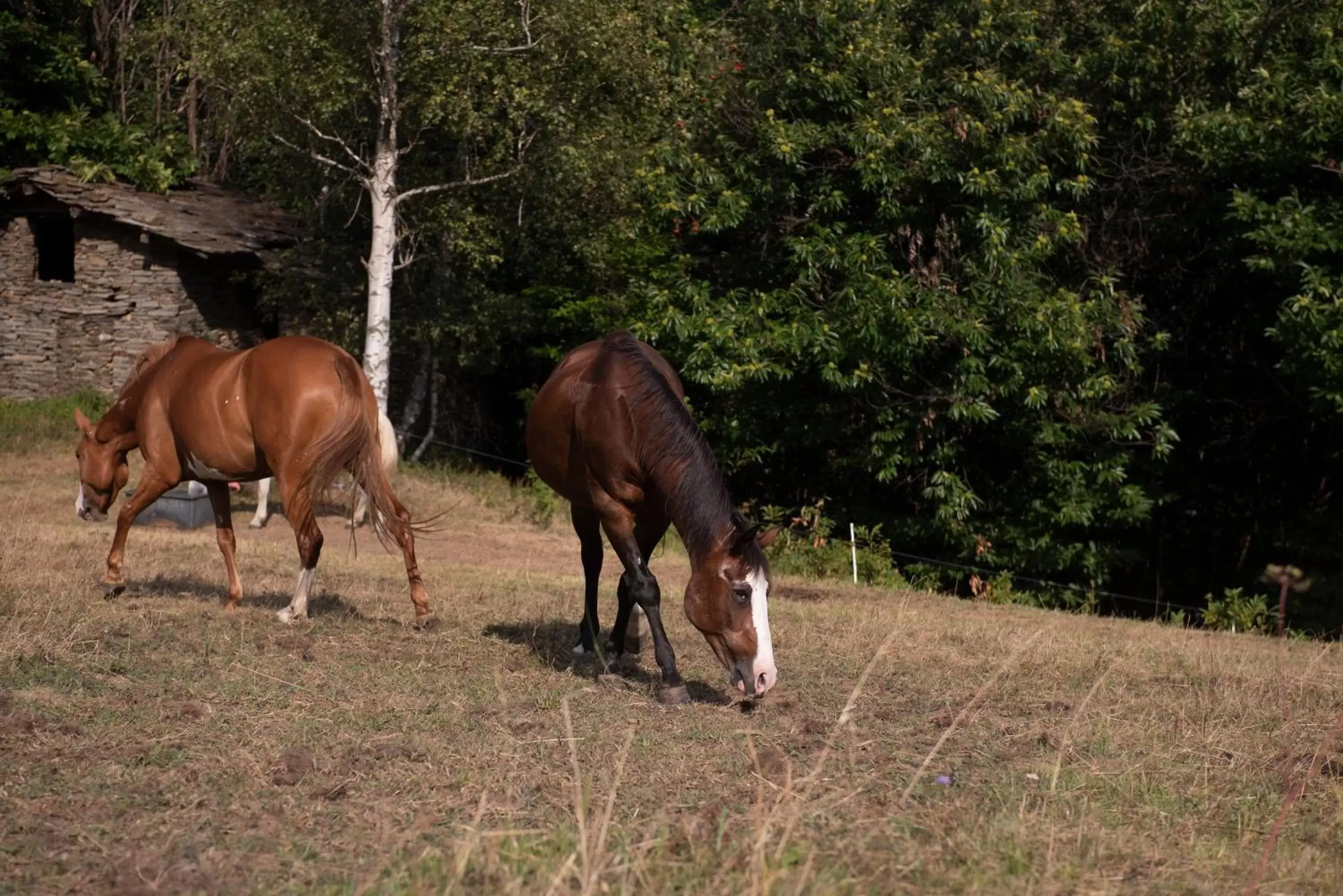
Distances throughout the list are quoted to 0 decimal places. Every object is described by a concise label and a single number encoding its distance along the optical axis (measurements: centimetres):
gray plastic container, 1505
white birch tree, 1802
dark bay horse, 655
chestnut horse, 877
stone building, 2320
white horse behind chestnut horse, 1058
